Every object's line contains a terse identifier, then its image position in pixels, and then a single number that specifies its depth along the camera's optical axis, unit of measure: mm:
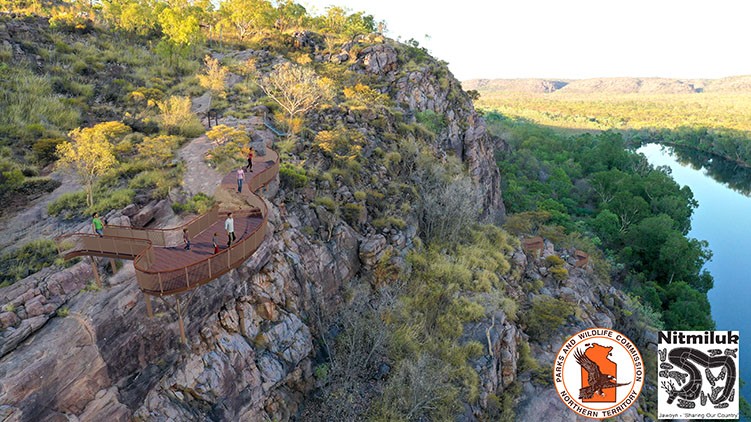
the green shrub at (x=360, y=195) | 25375
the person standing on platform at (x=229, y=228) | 13875
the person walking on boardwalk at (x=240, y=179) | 17719
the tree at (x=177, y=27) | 37031
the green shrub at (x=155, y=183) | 18109
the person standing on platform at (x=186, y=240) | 14181
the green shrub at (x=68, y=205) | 16469
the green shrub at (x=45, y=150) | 20672
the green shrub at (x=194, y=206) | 17141
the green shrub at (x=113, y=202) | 16406
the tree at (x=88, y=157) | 17359
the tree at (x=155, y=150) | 21109
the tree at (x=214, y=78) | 34344
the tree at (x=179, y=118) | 25953
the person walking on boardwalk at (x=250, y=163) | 20297
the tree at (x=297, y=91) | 29578
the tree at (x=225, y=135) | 23934
